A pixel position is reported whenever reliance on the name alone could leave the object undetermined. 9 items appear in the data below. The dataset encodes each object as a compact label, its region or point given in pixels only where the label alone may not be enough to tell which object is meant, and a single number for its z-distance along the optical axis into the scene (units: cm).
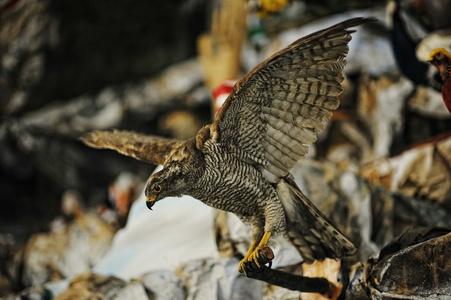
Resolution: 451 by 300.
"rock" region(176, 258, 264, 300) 573
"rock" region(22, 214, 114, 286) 1055
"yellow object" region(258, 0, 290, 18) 1206
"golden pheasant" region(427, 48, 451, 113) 505
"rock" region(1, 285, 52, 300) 642
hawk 412
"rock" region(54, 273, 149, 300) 586
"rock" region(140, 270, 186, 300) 584
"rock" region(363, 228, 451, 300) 407
